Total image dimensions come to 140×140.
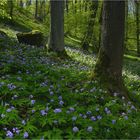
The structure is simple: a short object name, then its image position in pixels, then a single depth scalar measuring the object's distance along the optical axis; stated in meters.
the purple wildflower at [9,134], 2.67
